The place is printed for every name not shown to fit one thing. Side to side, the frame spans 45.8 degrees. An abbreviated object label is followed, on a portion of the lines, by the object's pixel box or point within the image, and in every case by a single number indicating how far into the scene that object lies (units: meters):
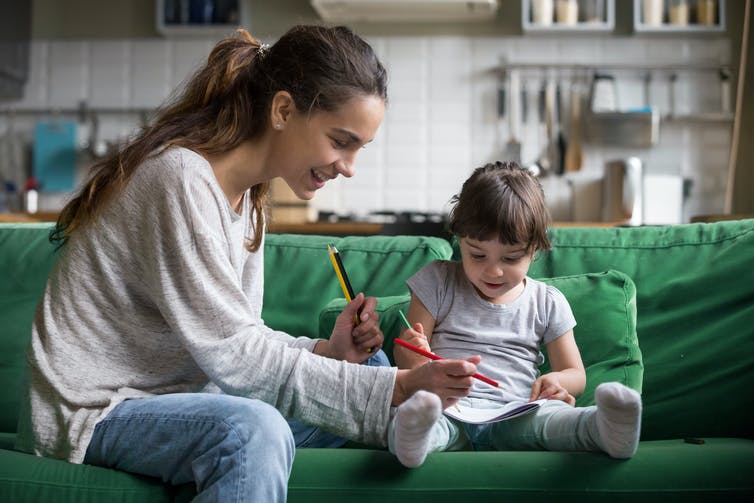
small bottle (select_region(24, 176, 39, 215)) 4.79
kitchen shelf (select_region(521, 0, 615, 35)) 4.49
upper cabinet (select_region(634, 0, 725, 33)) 4.53
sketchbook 1.48
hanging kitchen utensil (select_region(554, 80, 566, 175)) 4.66
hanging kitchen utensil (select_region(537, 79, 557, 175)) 4.68
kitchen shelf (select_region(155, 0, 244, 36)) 4.83
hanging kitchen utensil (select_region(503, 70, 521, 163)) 4.74
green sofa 1.38
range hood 4.46
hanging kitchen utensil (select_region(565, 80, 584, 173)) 4.66
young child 1.62
